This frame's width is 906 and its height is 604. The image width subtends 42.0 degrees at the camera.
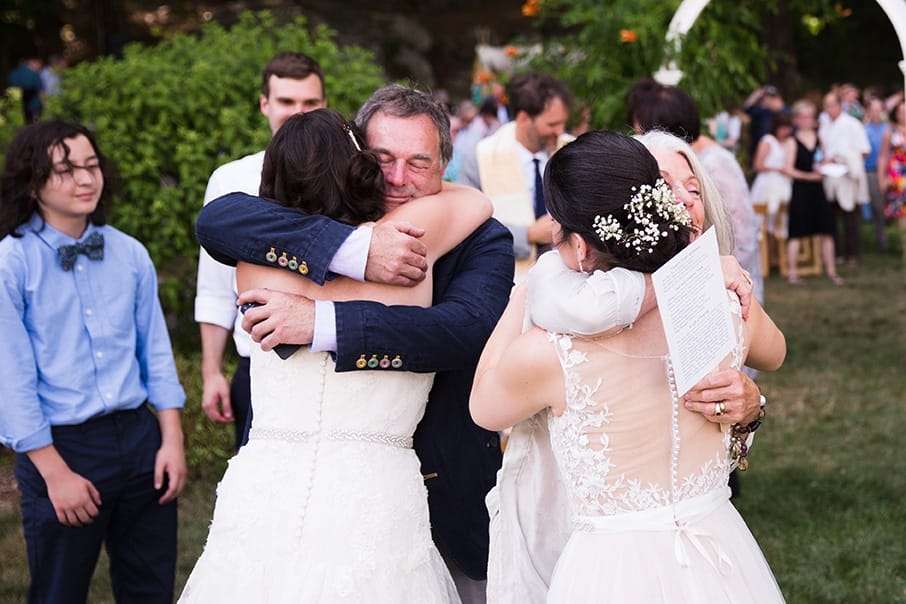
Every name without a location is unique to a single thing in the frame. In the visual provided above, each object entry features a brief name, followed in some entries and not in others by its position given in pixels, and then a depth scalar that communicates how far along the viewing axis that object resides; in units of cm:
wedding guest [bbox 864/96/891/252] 1528
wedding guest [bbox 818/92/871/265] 1404
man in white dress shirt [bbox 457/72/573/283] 559
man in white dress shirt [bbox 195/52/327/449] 401
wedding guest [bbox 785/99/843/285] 1319
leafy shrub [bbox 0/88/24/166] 729
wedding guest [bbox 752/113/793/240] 1341
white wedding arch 595
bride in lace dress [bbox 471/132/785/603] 228
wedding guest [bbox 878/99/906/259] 1019
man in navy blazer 248
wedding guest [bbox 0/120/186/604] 328
